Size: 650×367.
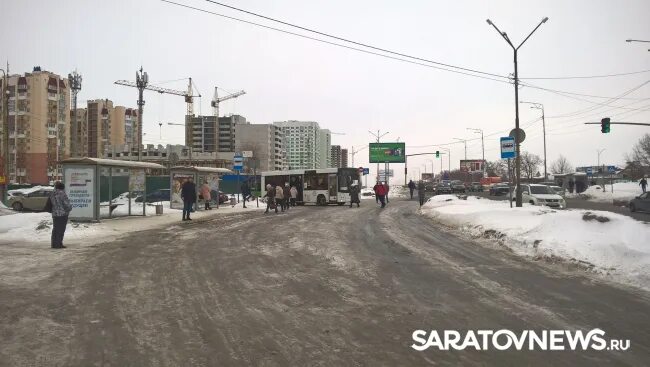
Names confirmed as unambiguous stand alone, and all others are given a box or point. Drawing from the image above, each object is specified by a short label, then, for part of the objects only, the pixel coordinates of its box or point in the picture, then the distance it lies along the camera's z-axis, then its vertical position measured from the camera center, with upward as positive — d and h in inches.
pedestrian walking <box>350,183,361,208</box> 1251.0 -10.5
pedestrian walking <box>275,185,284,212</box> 1046.0 -10.5
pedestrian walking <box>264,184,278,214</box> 1024.2 -10.2
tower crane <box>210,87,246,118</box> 5383.9 +1129.1
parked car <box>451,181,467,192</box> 2293.3 +20.0
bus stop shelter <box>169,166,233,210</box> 1037.2 +35.8
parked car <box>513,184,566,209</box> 940.6 -11.9
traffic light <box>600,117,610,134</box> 1163.3 +172.1
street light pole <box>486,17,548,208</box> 734.4 +170.5
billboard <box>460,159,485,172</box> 3521.2 +211.1
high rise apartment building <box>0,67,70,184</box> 3181.6 +501.6
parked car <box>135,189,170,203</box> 1316.3 -12.0
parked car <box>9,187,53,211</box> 1107.9 -18.8
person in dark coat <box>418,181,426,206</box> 1181.8 -5.3
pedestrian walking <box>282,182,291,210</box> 1106.1 -6.3
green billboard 2466.8 +212.5
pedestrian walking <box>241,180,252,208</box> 1277.8 +13.8
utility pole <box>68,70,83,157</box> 1856.2 +464.5
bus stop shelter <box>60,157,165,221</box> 677.9 +12.7
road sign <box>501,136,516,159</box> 722.2 +71.3
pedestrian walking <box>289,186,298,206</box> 1243.5 -1.4
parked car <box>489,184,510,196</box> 1875.0 +3.0
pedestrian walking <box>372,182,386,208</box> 1224.0 +0.5
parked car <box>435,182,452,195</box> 2162.9 +9.4
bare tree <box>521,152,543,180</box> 4318.4 +278.2
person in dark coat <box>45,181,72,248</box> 455.5 -18.9
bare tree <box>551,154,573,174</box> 5314.0 +292.9
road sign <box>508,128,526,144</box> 721.0 +91.7
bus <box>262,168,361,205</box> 1355.8 +25.2
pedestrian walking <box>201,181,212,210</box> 1066.1 -0.4
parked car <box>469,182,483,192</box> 2864.9 +18.6
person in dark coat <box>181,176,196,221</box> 807.4 -7.5
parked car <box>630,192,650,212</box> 967.6 -28.3
